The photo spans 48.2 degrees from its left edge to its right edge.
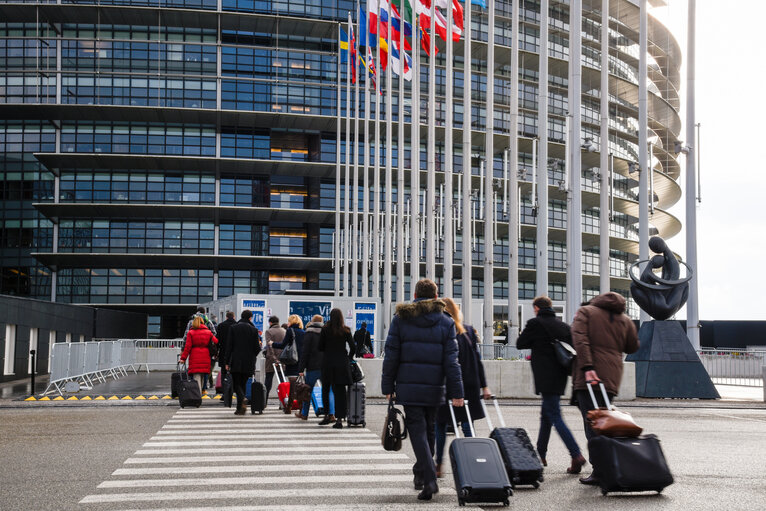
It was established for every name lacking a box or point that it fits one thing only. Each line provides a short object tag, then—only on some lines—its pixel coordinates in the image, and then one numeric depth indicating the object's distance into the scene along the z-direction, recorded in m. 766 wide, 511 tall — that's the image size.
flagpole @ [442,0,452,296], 29.91
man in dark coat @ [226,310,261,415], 15.79
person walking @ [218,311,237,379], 18.14
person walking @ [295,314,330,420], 14.60
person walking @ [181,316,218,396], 17.44
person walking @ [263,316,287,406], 17.52
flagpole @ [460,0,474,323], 29.20
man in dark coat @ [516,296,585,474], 9.25
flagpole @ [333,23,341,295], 53.52
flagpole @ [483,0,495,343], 28.17
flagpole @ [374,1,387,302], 37.09
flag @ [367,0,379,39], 36.41
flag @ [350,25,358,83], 44.66
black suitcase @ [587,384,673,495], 7.78
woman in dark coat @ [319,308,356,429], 13.56
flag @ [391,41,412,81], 33.81
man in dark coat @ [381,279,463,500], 7.79
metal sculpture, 22.09
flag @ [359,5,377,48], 38.59
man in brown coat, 8.72
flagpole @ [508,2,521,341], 28.25
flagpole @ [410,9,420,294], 32.78
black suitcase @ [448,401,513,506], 7.25
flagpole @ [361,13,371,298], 40.00
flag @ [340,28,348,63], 47.28
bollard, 21.16
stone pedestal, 22.06
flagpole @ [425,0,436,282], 31.20
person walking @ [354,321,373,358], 23.72
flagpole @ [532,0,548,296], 27.31
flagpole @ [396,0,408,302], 33.44
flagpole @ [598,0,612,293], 27.53
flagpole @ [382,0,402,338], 34.28
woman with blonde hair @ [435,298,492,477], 8.91
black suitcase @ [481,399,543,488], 8.23
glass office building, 60.91
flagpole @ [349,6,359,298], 44.69
